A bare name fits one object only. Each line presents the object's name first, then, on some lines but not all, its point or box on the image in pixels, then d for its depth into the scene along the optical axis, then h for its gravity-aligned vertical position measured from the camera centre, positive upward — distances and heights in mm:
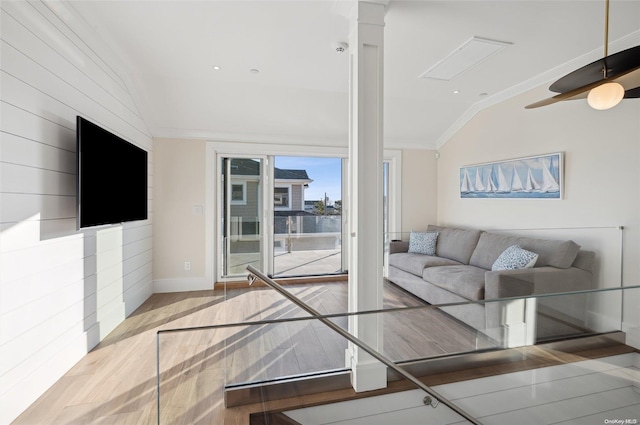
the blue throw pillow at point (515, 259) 2891 -480
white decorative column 1986 +211
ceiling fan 1545 +679
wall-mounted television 2301 +235
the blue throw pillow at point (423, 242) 3758 -435
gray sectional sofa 1575 -577
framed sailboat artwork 3261 +345
